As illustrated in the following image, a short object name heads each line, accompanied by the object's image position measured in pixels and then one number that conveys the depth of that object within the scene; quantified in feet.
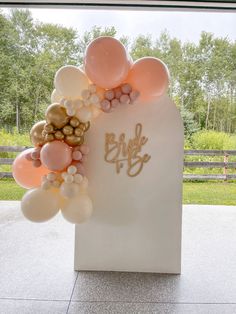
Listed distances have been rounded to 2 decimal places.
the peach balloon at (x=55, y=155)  5.41
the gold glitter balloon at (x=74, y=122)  5.63
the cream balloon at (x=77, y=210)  5.59
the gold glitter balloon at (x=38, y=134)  5.79
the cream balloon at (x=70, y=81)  5.67
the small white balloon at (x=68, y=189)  5.51
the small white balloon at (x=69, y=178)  5.55
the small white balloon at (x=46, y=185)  5.63
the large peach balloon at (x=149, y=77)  5.63
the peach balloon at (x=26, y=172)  5.91
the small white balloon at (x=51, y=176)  5.63
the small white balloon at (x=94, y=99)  5.66
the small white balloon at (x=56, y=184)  5.64
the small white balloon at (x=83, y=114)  5.64
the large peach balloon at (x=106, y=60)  5.42
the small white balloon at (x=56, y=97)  6.04
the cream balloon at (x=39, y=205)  5.56
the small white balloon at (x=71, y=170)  5.59
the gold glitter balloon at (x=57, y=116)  5.56
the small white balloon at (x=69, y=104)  5.58
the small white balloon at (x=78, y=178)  5.61
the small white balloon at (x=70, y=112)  5.59
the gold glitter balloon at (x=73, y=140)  5.63
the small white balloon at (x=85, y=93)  5.66
